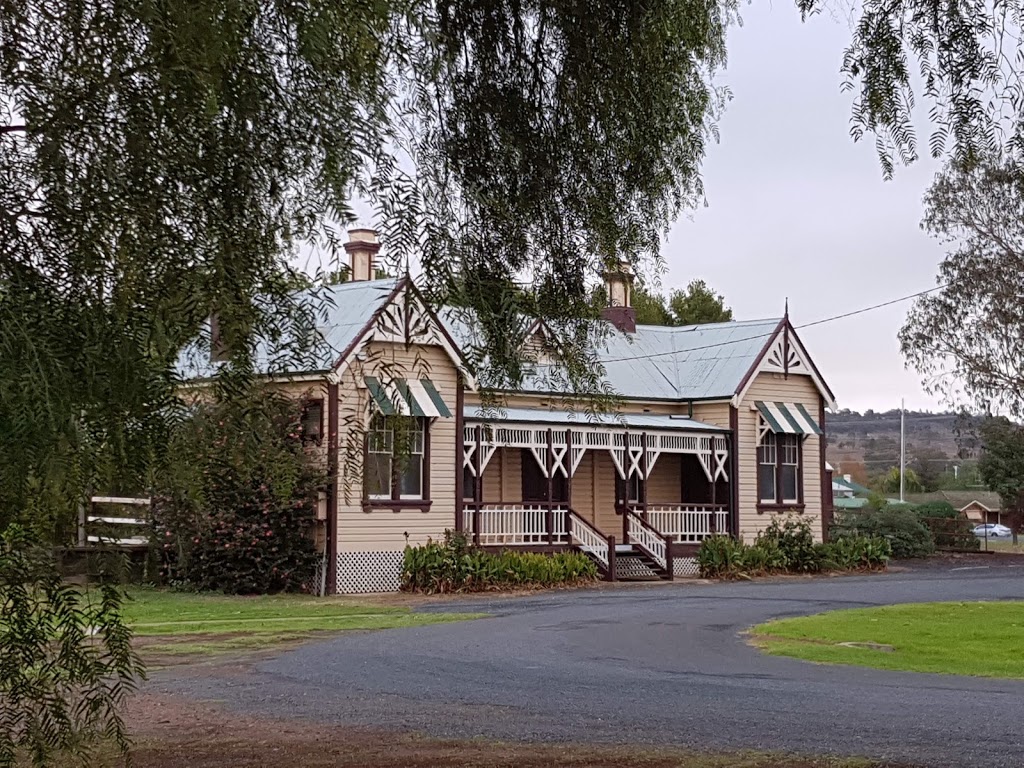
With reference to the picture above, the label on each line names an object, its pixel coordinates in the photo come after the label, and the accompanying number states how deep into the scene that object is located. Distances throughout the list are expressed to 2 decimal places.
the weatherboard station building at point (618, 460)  25.19
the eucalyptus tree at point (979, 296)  39.91
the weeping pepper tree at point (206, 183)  5.17
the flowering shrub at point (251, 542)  23.59
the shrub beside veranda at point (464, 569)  25.02
